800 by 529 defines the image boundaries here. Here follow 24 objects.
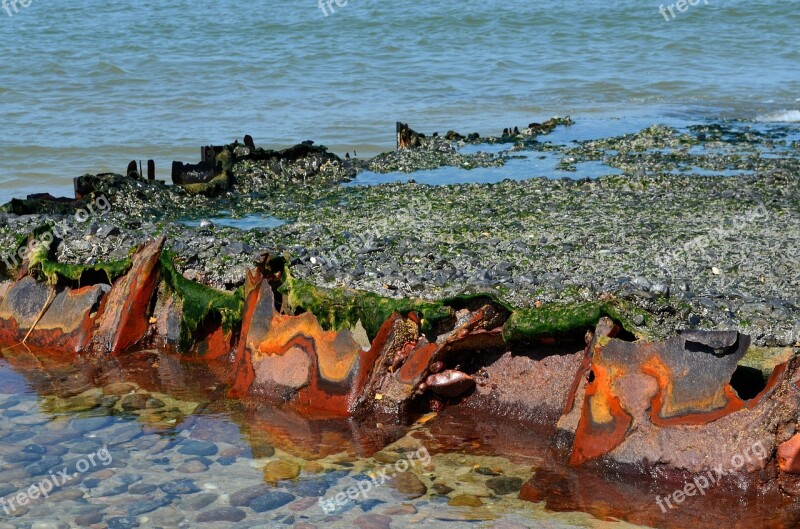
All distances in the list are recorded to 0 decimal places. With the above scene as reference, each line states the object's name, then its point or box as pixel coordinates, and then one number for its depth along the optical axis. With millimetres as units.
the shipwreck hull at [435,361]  8172
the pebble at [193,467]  8722
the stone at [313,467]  8727
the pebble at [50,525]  7770
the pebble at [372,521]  7734
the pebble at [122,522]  7762
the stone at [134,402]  10205
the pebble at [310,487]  8289
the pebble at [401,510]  7914
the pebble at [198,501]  8078
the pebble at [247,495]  8156
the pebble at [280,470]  8602
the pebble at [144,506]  7996
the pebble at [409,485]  8250
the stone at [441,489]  8258
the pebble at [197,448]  9078
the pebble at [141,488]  8359
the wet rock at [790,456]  7820
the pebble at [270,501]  8062
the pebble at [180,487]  8352
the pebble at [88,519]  7836
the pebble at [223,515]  7875
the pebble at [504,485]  8281
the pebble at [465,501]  8031
